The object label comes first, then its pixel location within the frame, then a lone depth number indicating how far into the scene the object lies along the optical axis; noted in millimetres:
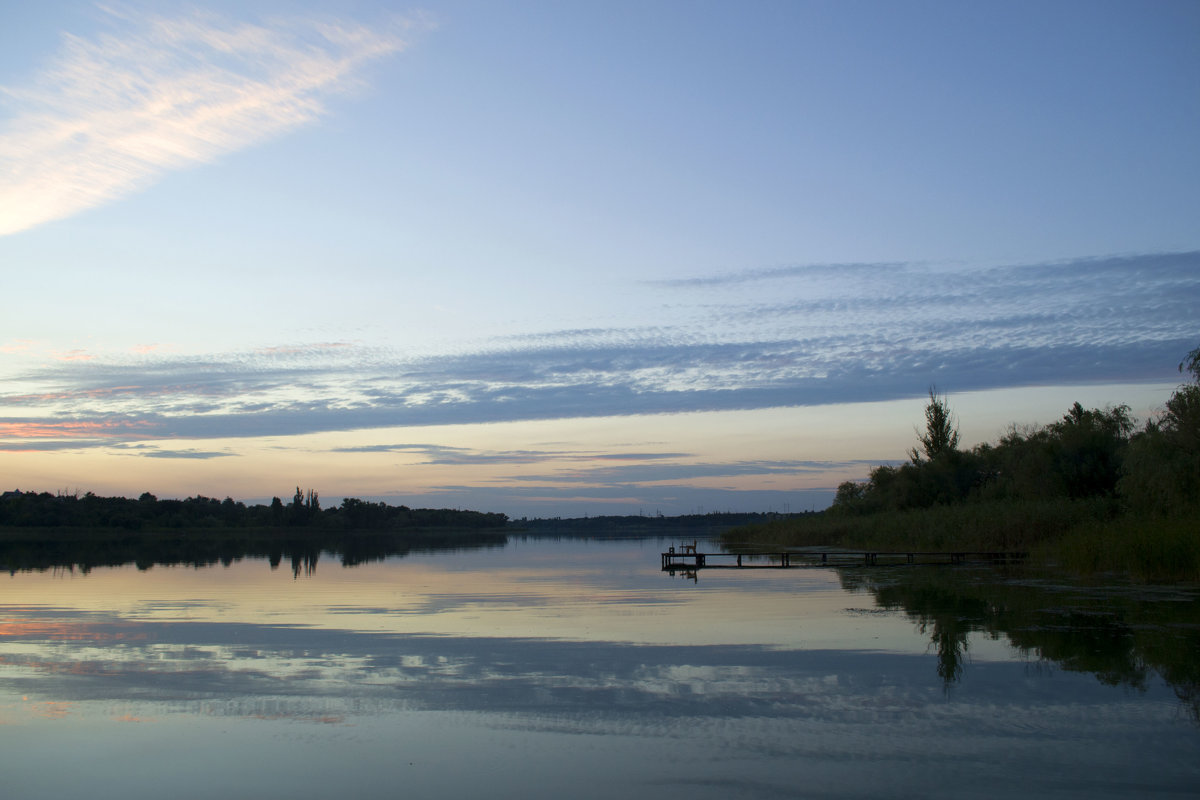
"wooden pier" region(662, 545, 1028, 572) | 35406
